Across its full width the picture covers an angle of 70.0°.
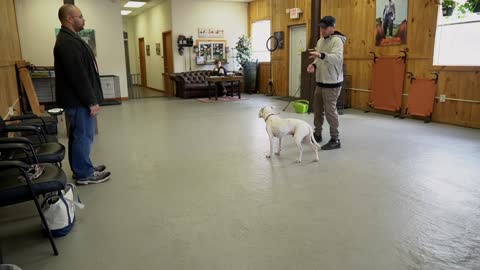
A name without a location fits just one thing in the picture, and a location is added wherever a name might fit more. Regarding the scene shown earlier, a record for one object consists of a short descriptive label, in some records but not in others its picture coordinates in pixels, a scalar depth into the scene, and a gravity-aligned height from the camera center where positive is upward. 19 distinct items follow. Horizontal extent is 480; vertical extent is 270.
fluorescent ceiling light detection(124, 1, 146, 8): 11.50 +2.26
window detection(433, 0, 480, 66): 5.59 +0.43
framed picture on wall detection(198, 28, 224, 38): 11.14 +1.17
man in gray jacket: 4.27 -0.05
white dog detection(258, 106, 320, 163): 3.87 -0.70
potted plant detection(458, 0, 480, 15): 5.07 +0.88
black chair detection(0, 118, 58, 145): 2.88 -0.49
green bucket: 7.26 -0.81
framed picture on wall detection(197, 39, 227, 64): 11.18 +0.61
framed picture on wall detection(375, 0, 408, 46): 6.69 +0.87
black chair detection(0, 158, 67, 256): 1.95 -0.66
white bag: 2.28 -0.94
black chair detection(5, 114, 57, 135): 3.57 -0.56
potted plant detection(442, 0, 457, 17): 5.63 +0.96
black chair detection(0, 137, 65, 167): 2.53 -0.64
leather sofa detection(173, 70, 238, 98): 10.38 -0.48
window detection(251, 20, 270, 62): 11.41 +0.96
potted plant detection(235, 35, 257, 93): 11.25 +0.20
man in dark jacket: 2.88 -0.11
